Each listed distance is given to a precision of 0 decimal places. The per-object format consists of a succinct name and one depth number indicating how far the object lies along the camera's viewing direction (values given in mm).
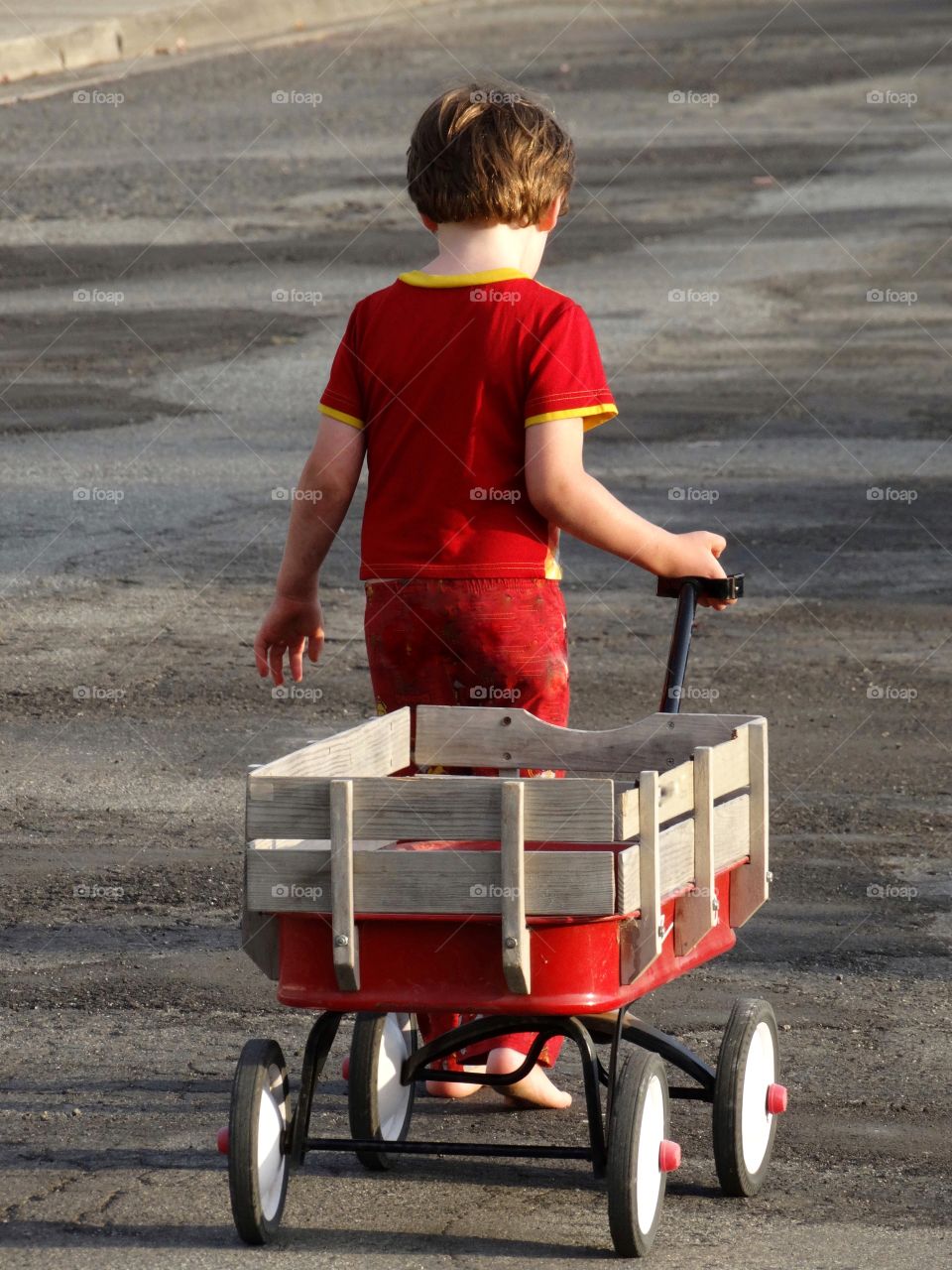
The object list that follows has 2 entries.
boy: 8672
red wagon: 7605
